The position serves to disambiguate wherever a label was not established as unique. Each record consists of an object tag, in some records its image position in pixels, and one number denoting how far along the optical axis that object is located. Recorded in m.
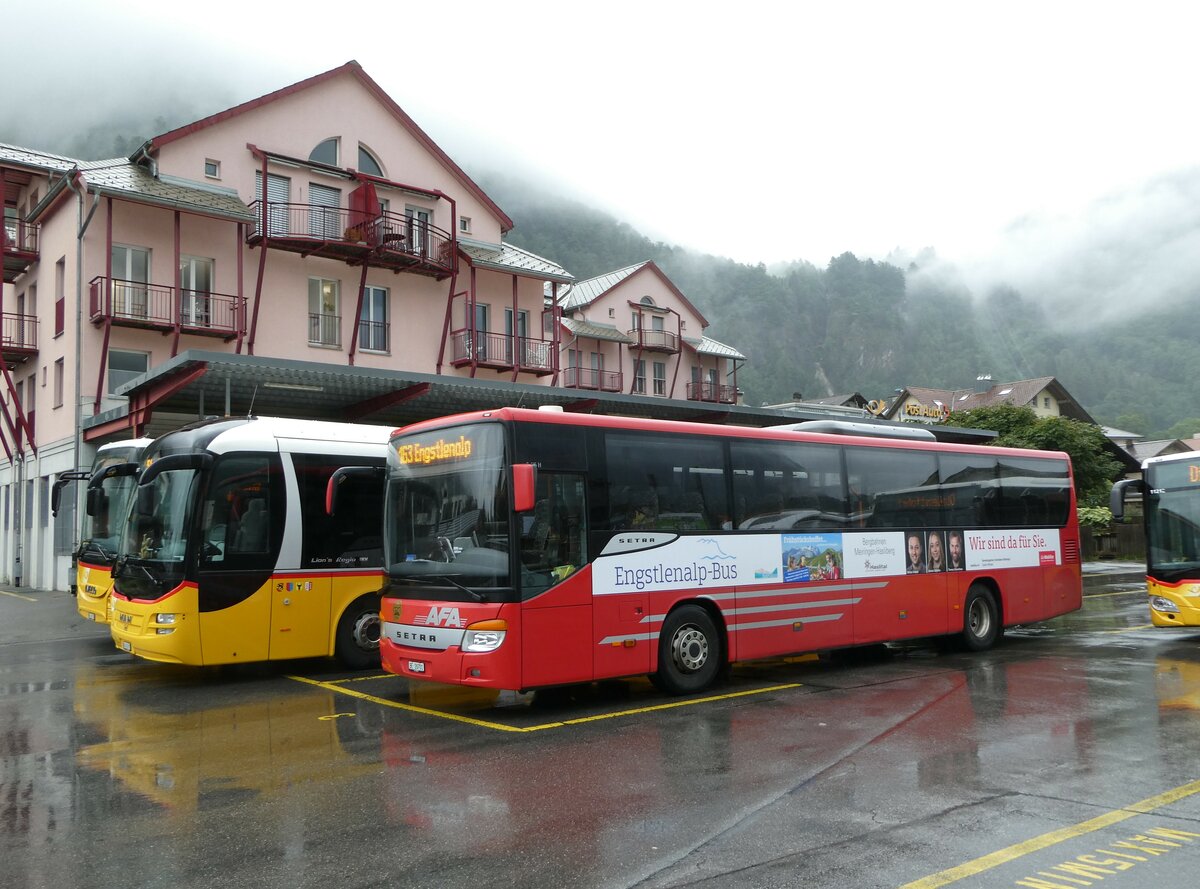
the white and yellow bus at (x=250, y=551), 11.23
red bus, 9.15
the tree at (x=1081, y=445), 46.25
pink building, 23.88
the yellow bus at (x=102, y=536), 14.98
